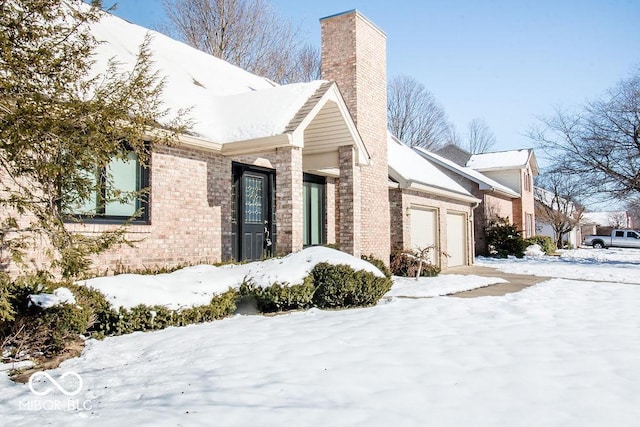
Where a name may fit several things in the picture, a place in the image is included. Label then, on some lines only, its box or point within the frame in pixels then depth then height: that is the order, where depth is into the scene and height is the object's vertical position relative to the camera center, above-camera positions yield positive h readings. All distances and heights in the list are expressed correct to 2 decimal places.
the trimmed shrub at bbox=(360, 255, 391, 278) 11.99 -0.67
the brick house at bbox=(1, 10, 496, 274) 8.55 +1.56
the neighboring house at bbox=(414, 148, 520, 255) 25.06 +2.44
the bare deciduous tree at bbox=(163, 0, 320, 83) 24.59 +11.14
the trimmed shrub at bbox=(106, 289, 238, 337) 5.77 -1.02
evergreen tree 4.14 +1.13
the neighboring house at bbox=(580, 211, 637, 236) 78.81 +2.70
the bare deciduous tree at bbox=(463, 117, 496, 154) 50.28 +10.68
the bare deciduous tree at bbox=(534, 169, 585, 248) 36.04 +2.18
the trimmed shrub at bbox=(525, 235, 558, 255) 28.03 -0.48
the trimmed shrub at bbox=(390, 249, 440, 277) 13.48 -0.91
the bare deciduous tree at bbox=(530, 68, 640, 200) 20.27 +3.94
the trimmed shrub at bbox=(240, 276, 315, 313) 7.23 -0.89
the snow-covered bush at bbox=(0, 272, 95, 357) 5.02 -0.88
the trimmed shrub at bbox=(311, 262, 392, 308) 7.86 -0.84
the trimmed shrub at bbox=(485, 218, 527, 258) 24.45 -0.34
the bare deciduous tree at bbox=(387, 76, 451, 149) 39.56 +10.38
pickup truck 37.50 -0.52
